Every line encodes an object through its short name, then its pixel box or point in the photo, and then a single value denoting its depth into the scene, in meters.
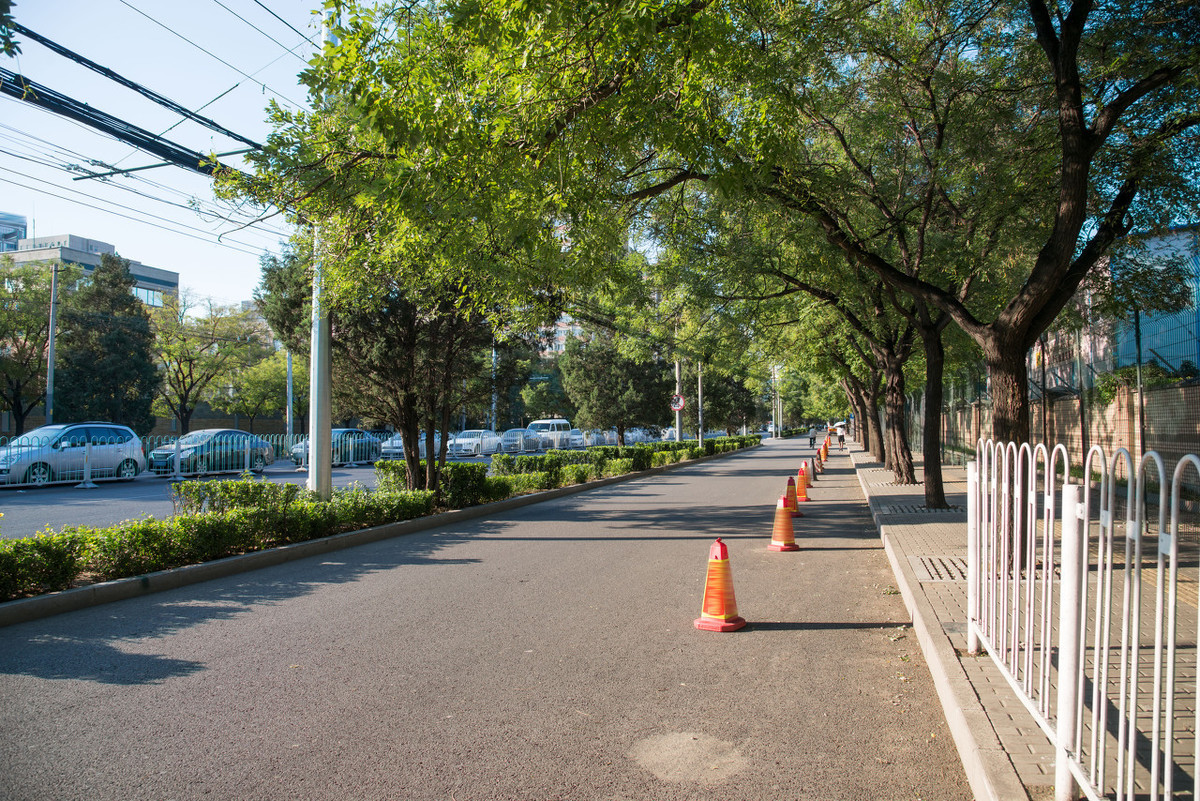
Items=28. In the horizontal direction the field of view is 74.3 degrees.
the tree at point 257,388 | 55.78
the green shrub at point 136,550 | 7.89
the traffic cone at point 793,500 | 13.48
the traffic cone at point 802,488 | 18.08
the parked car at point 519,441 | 42.91
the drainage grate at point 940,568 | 7.87
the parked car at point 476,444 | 39.19
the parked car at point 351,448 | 30.31
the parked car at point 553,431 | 46.47
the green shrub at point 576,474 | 21.28
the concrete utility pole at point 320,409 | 12.03
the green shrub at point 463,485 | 15.01
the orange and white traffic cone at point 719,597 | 6.54
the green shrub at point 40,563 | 6.93
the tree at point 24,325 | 37.88
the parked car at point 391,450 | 32.59
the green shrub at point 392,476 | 15.23
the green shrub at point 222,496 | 10.23
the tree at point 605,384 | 36.06
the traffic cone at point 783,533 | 10.80
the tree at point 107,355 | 38.53
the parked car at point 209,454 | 23.55
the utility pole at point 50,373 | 33.06
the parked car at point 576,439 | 47.88
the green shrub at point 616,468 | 24.89
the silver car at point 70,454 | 18.98
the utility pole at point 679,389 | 34.69
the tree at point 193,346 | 46.75
